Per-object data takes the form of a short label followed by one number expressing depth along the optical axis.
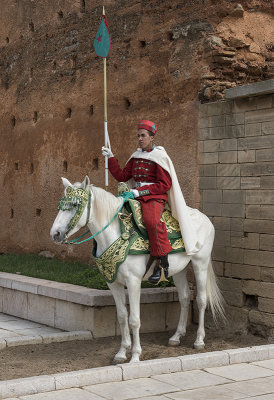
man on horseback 6.33
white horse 5.95
